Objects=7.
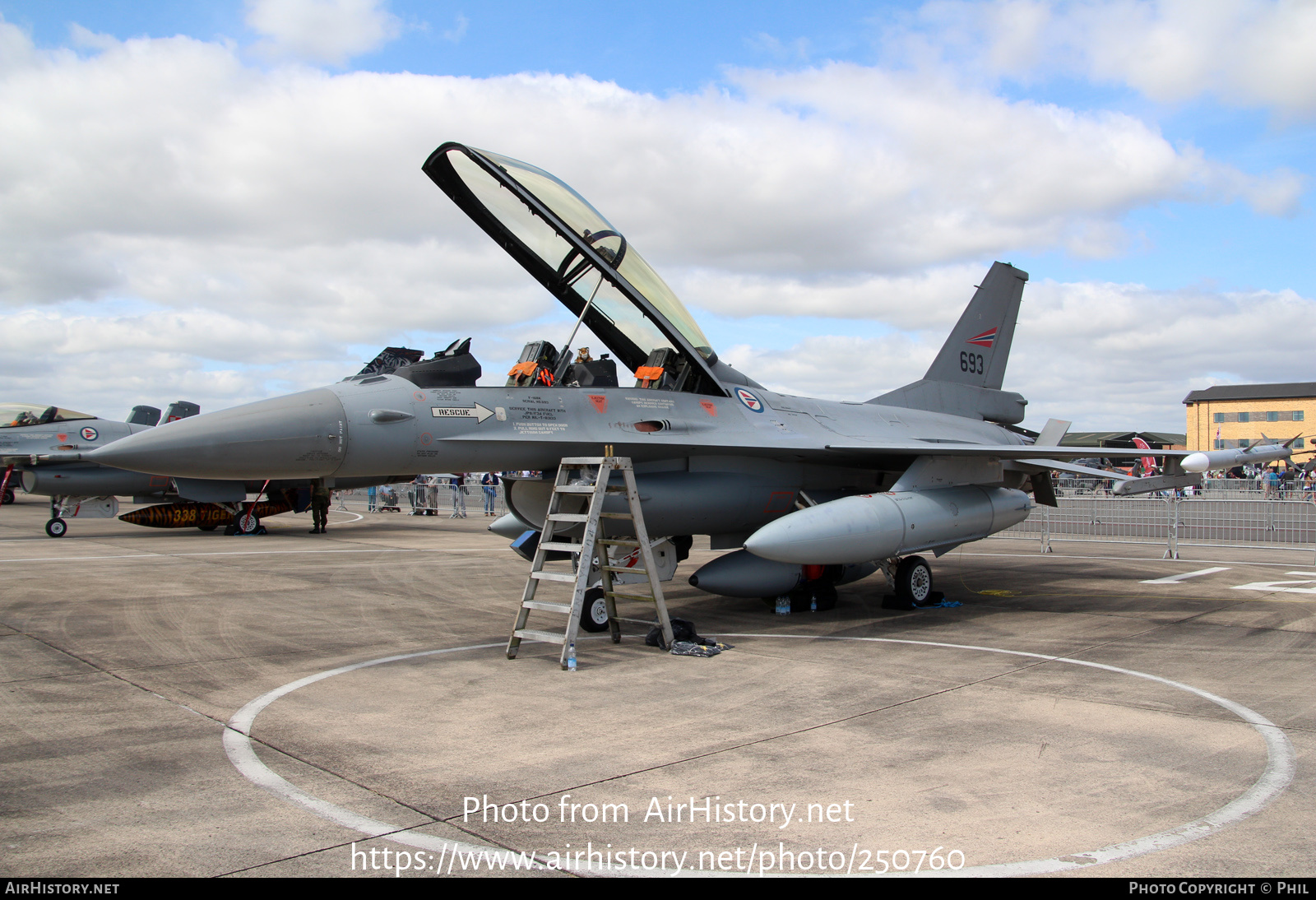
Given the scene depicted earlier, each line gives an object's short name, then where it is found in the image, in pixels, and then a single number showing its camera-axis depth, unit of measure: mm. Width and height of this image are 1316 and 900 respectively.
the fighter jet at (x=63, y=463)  19422
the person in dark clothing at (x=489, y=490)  29641
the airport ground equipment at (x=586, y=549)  6461
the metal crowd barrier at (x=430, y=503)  30281
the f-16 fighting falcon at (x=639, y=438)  6566
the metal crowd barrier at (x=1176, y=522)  17938
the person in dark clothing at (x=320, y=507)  20203
